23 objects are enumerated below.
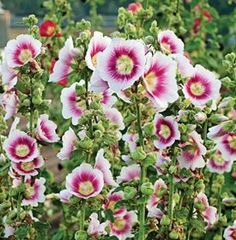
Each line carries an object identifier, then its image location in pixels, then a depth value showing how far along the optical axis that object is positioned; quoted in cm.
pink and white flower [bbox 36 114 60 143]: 262
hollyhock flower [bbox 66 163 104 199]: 243
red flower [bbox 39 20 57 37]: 406
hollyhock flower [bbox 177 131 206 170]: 253
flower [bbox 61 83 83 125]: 250
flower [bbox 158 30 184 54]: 247
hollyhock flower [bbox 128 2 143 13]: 389
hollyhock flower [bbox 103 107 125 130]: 259
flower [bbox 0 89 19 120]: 267
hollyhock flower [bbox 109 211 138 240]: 268
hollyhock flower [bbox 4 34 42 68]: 256
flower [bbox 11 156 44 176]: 263
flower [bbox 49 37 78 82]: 238
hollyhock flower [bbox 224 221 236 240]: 271
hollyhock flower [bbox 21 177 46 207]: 272
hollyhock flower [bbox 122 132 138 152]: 255
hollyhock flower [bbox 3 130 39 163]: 260
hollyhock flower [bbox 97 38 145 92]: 221
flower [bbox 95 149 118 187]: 246
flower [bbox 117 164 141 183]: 265
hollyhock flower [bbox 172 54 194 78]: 241
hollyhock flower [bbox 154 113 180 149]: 245
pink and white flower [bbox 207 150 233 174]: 289
